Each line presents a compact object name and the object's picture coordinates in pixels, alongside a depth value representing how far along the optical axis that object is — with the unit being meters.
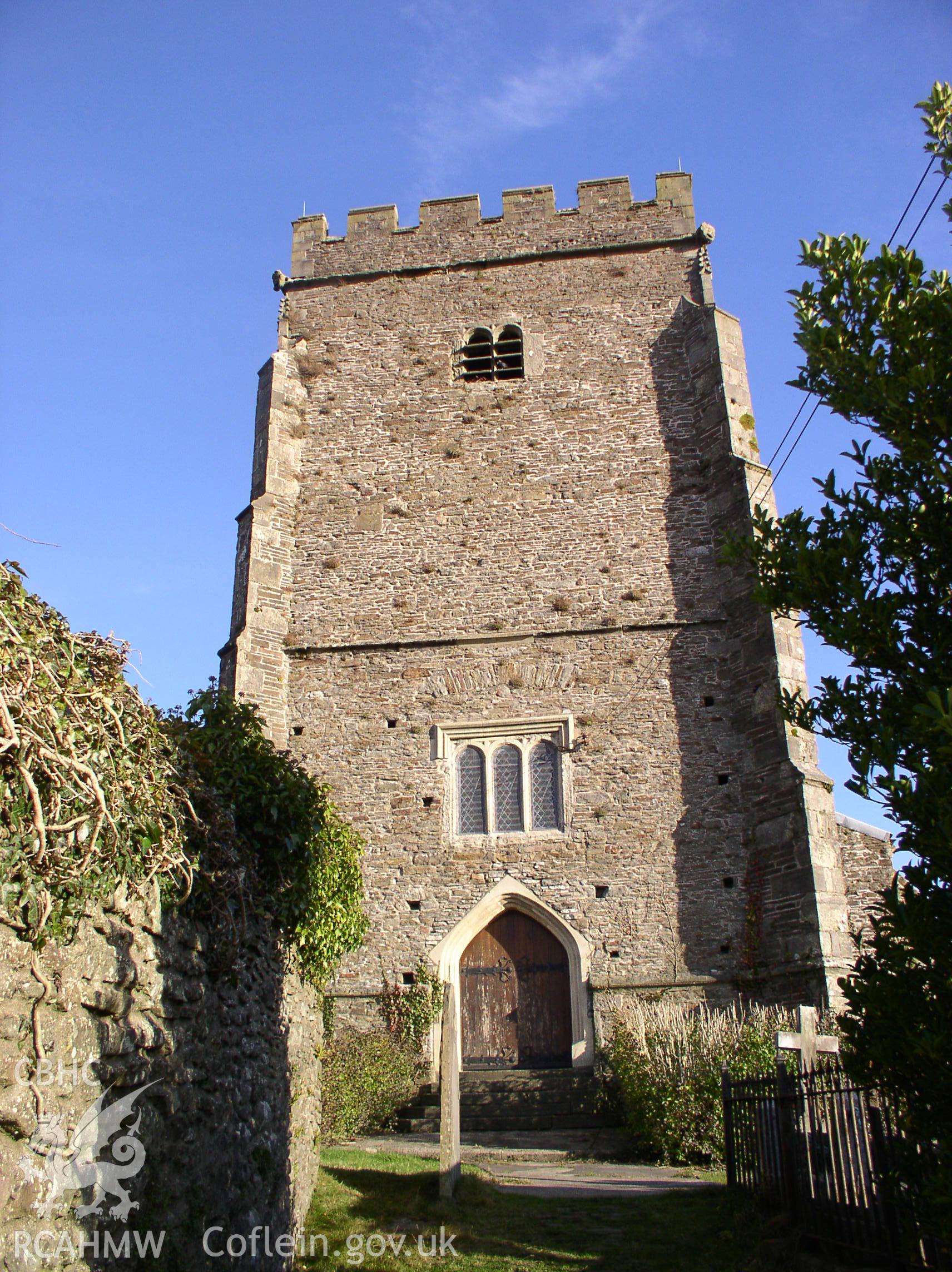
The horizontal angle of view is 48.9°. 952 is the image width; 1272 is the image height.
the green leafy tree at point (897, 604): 4.12
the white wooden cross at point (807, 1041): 7.08
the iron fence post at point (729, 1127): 6.82
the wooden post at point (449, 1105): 6.70
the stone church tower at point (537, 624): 11.61
